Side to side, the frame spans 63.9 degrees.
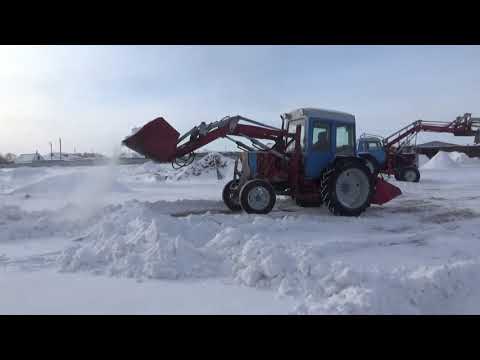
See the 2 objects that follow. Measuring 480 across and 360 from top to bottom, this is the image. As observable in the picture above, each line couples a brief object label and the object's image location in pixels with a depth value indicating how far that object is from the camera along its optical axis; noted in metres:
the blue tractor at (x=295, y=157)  7.99
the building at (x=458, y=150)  40.09
